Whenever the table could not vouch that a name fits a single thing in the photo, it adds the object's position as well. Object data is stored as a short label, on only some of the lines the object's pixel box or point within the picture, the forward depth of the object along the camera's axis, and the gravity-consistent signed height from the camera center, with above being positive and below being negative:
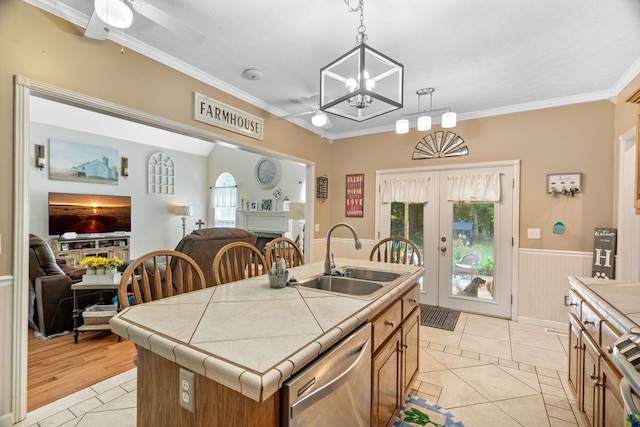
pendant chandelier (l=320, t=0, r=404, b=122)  1.57 +0.85
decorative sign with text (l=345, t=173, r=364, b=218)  4.86 +0.26
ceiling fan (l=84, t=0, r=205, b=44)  1.48 +0.99
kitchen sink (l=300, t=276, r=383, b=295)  1.94 -0.49
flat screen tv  5.80 -0.08
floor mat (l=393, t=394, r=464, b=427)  1.93 -1.35
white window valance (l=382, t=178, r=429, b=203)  4.30 +0.33
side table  3.03 -1.02
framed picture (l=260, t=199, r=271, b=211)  7.50 +0.15
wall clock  7.34 +0.96
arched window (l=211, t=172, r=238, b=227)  8.32 +0.29
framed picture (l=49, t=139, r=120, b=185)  5.84 +0.96
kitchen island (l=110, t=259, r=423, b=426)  0.86 -0.44
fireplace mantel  7.16 -0.25
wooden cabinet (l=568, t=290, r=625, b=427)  1.35 -0.80
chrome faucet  2.11 -0.38
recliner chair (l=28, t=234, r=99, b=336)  3.11 -0.91
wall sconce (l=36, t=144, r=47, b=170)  5.59 +0.97
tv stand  5.73 -0.78
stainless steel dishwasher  0.93 -0.63
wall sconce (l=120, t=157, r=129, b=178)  6.84 +0.99
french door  3.81 -0.38
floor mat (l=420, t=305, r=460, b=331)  3.60 -1.33
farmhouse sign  2.96 +1.00
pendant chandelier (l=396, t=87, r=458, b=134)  3.06 +0.95
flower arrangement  3.23 -0.58
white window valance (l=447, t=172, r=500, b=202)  3.82 +0.34
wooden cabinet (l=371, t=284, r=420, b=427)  1.51 -0.83
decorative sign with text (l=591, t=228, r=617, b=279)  3.10 -0.40
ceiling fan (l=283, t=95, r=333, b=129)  2.97 +0.96
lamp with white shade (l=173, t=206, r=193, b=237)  7.75 -0.02
